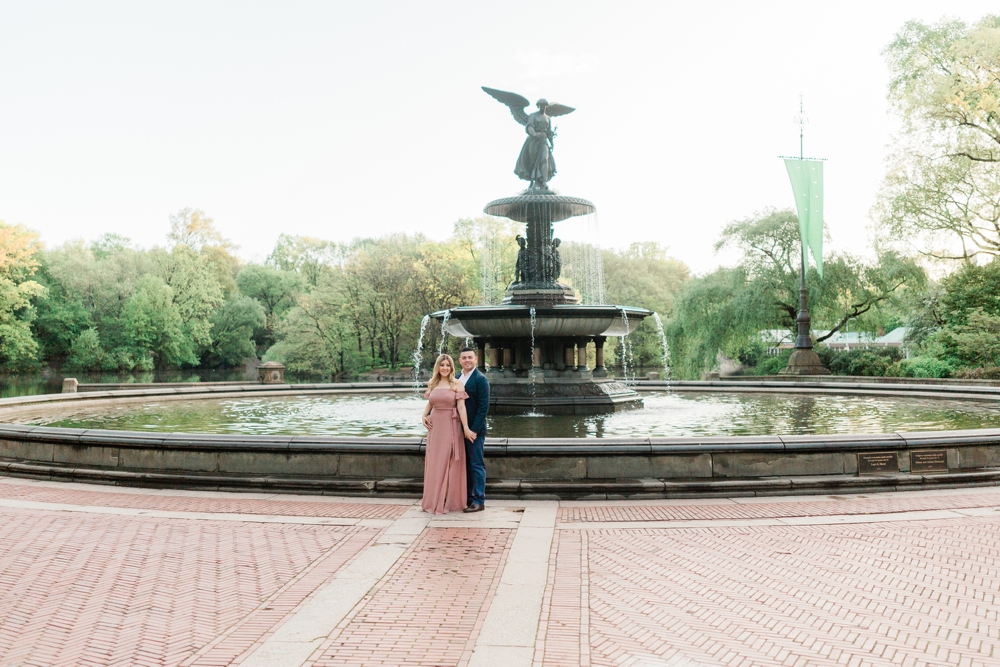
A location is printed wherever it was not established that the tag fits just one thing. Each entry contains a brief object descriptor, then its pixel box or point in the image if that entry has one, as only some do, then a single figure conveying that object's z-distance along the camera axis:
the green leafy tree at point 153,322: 58.78
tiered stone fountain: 16.20
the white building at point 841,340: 43.38
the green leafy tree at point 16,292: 50.47
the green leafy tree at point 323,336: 55.94
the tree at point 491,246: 55.06
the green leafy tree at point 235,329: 70.56
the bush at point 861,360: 34.12
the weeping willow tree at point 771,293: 38.19
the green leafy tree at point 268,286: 81.75
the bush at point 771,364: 40.09
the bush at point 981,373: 27.41
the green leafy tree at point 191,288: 63.12
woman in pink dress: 8.28
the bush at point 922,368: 30.30
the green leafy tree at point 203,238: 76.06
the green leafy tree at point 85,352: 57.22
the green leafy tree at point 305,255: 85.06
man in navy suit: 8.41
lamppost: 32.41
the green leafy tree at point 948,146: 33.41
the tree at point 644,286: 59.59
